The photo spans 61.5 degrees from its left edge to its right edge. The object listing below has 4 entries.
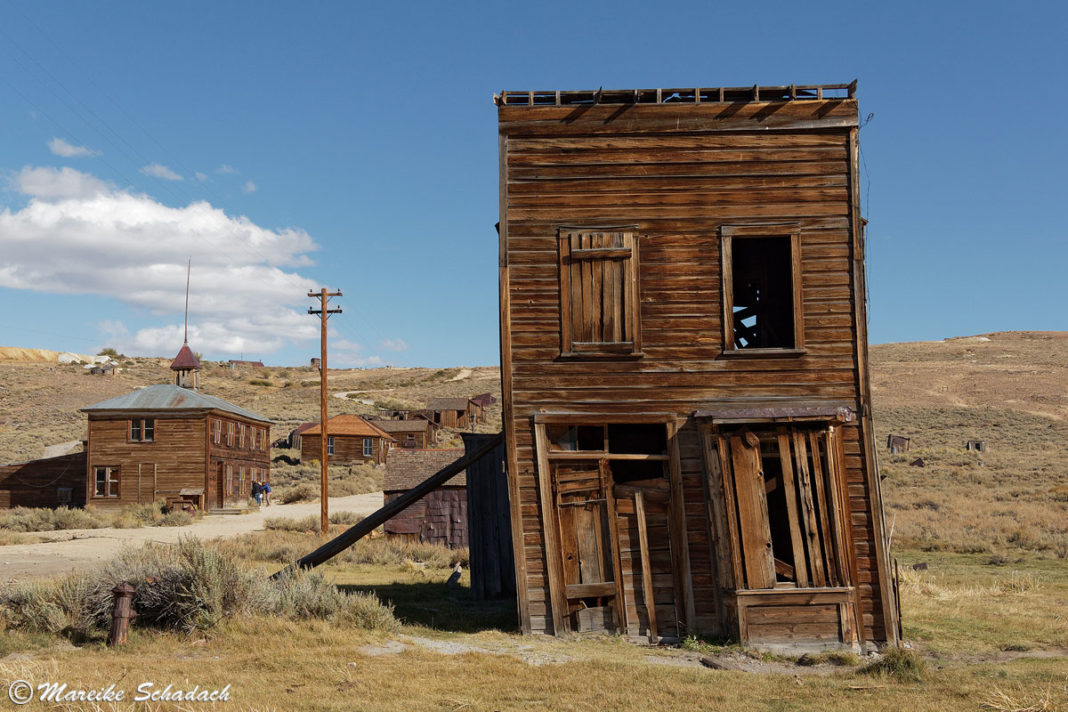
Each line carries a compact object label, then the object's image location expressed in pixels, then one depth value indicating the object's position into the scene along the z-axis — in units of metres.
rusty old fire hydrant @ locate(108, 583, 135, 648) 10.02
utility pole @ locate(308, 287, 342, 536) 25.93
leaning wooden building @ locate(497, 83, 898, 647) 11.54
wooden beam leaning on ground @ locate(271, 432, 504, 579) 13.20
